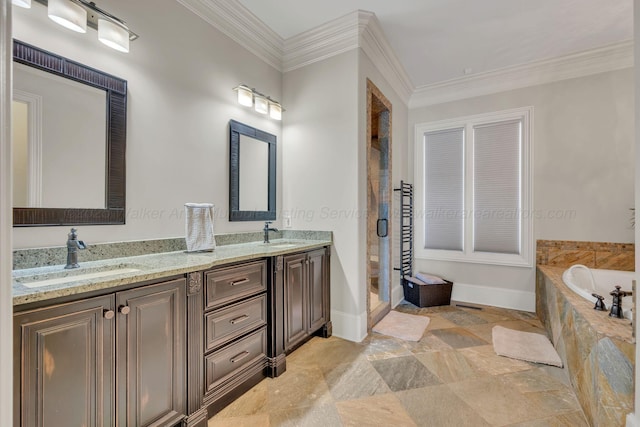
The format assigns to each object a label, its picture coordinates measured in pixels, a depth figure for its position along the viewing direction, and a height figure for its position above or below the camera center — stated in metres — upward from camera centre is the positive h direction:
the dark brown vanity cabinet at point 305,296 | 2.16 -0.70
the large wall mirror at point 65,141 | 1.36 +0.38
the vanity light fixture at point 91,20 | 1.39 +1.02
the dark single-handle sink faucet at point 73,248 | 1.42 -0.18
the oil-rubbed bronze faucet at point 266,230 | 2.65 -0.16
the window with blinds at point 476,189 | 3.41 +0.32
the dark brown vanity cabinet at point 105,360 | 0.97 -0.60
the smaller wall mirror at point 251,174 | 2.44 +0.36
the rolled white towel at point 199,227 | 1.99 -0.11
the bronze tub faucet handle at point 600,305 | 1.83 -0.60
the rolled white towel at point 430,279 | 3.56 -0.86
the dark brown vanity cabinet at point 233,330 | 1.61 -0.74
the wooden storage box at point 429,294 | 3.47 -1.00
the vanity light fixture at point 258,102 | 2.42 +1.02
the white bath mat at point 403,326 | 2.68 -1.16
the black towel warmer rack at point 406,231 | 3.75 -0.24
